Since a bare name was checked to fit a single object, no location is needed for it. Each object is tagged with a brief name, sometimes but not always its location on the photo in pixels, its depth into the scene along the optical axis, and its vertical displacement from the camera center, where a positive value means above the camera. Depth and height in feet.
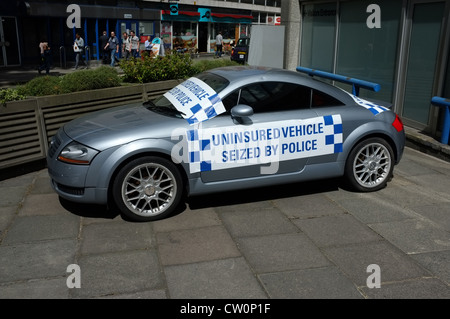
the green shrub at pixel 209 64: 32.46 -1.98
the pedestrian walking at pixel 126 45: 91.71 -2.02
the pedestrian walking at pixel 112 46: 81.05 -1.99
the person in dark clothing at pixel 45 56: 68.79 -3.25
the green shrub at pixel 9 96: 20.87 -2.78
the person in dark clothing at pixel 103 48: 83.51 -2.44
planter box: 20.76 -3.84
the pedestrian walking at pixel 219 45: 122.54 -2.40
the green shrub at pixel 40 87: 22.85 -2.57
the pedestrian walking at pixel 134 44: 91.91 -1.82
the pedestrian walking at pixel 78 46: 76.38 -1.95
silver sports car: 15.69 -3.66
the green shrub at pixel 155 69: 28.58 -2.03
